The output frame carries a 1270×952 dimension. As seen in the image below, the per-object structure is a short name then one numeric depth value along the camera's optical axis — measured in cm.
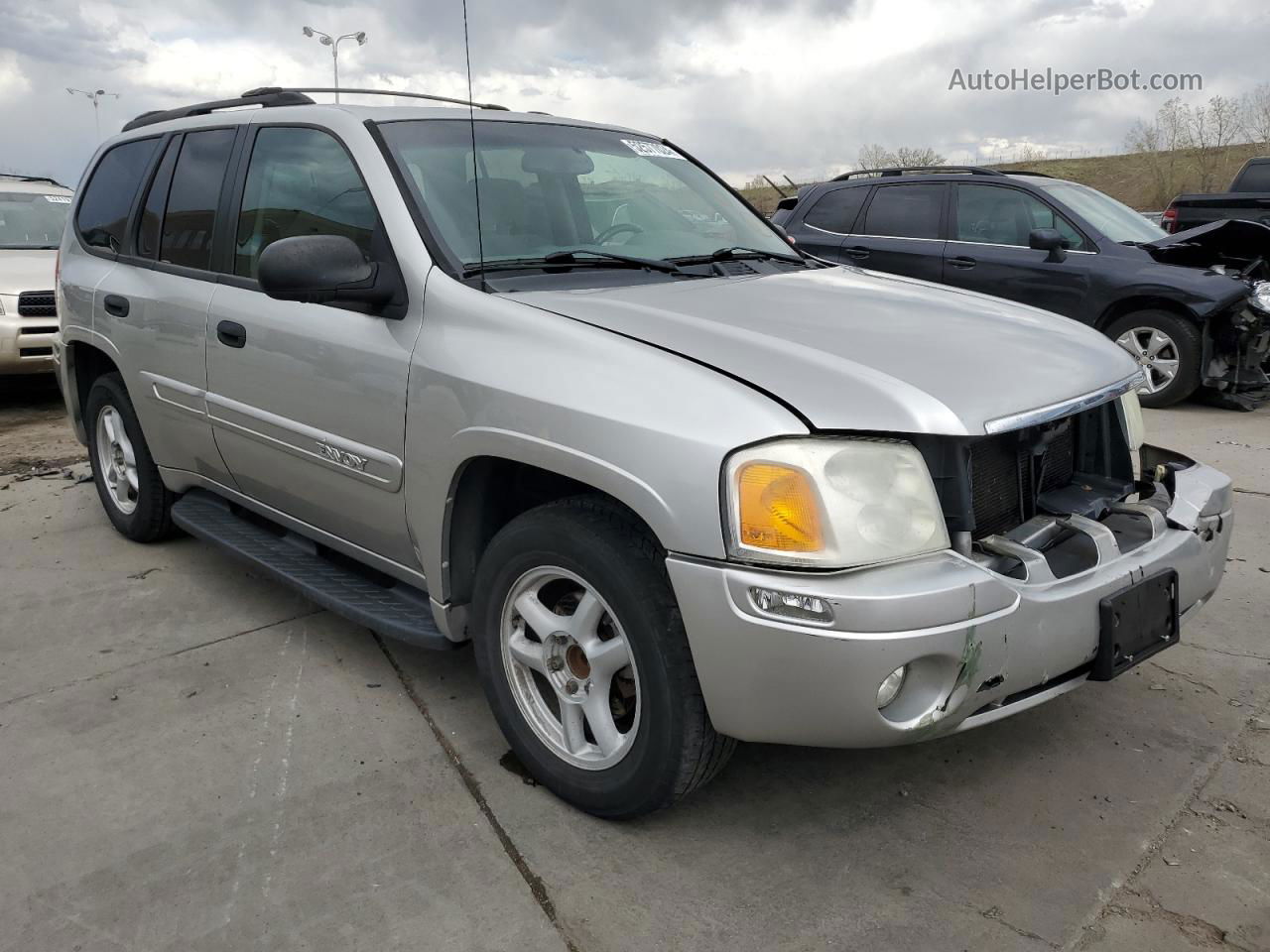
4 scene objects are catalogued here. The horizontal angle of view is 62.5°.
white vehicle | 786
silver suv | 210
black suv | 730
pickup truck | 1127
